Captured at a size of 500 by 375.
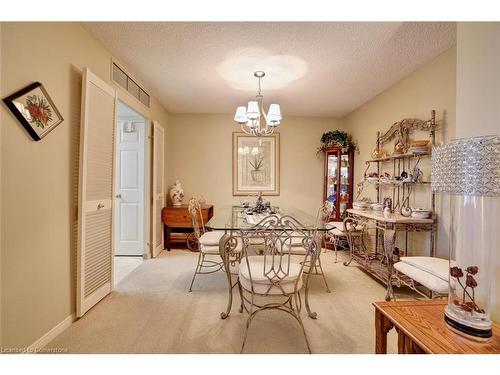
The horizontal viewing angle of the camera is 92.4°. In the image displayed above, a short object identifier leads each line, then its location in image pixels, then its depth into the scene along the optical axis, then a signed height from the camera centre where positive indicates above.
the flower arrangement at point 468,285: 0.97 -0.40
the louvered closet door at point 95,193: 1.97 -0.08
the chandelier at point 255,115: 2.77 +0.84
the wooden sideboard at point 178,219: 4.11 -0.59
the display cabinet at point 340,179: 4.36 +0.14
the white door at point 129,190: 3.74 -0.09
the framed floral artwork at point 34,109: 1.44 +0.47
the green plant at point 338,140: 4.32 +0.86
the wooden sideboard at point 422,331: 0.91 -0.60
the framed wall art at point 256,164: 4.74 +0.43
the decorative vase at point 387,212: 2.73 -0.29
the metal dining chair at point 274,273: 1.67 -0.64
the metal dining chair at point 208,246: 2.67 -0.68
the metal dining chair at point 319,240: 2.13 -0.63
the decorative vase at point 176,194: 4.40 -0.17
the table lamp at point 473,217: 0.92 -0.13
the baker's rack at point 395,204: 2.49 -0.20
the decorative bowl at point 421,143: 2.55 +0.48
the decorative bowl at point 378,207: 3.24 -0.27
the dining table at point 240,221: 2.01 -0.36
